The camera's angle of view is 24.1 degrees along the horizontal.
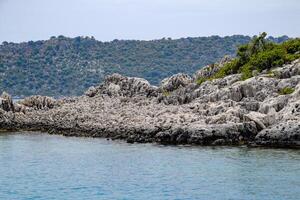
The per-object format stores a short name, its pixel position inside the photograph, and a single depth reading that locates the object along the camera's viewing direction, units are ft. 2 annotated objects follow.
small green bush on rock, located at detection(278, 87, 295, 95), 276.43
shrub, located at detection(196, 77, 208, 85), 356.96
